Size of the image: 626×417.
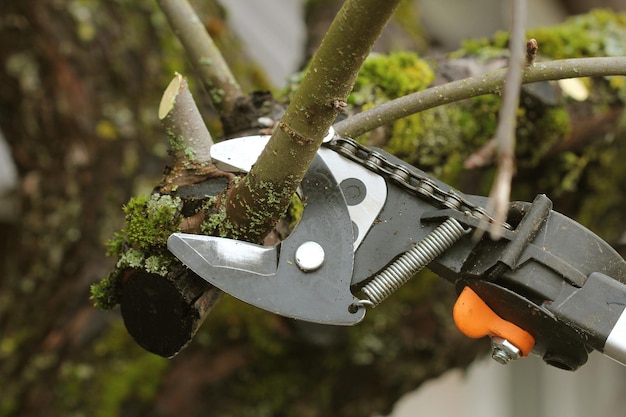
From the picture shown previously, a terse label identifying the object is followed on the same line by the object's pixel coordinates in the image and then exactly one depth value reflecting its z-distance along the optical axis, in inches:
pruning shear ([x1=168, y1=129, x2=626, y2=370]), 45.9
